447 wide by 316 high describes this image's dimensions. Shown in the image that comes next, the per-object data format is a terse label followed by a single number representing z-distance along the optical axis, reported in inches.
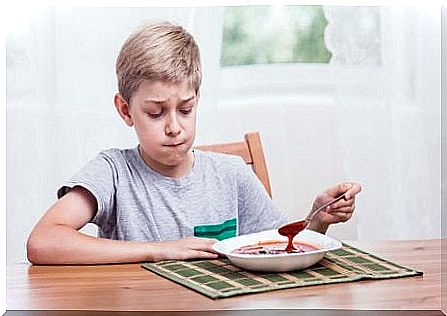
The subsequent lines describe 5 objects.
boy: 82.1
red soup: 79.2
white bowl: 74.9
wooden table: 72.5
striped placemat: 73.7
